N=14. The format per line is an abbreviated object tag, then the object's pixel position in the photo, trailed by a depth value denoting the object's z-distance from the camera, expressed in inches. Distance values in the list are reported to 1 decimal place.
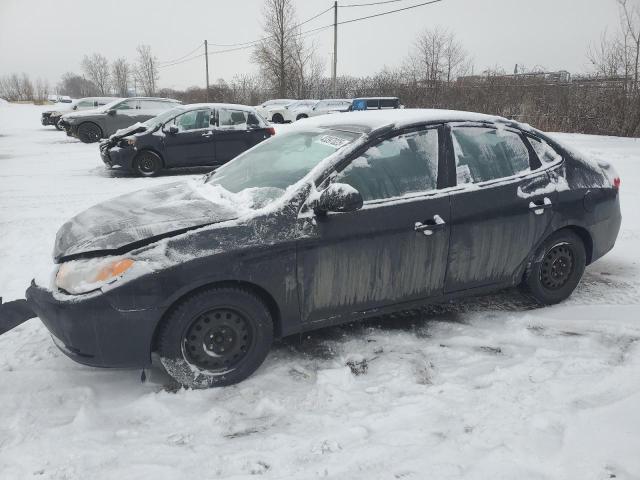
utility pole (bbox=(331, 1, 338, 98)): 1317.7
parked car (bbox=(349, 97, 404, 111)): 1067.9
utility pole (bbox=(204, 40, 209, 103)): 2155.5
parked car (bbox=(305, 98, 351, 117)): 1093.8
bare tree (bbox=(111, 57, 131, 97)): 3486.7
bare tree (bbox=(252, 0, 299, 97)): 1792.6
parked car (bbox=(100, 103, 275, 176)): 411.2
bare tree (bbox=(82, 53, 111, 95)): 3698.3
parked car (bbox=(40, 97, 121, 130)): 876.0
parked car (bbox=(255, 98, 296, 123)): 1093.8
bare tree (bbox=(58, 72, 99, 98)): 4067.9
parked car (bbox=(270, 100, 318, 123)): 1077.1
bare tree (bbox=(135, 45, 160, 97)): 3016.7
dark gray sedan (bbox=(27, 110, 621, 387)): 111.3
